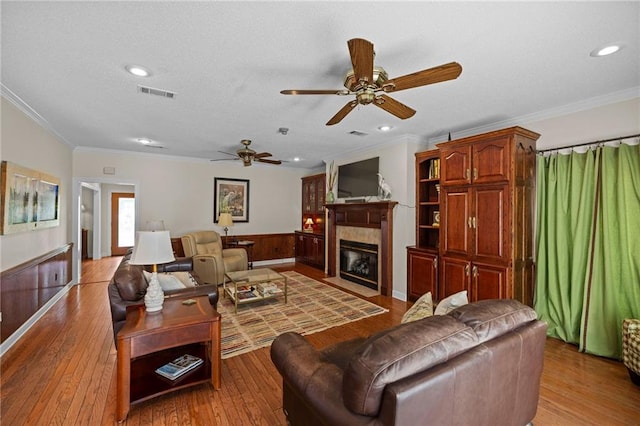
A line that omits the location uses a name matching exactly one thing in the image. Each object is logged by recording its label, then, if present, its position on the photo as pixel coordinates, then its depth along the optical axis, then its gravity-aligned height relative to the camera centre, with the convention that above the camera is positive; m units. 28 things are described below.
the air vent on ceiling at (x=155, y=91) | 2.77 +1.23
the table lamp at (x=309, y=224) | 7.43 -0.25
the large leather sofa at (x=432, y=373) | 1.09 -0.70
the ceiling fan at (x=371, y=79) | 1.72 +0.93
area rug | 3.11 -1.33
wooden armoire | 3.16 +0.00
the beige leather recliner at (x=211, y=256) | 5.04 -0.78
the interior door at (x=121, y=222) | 8.45 -0.22
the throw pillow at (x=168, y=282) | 2.90 -0.70
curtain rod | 2.73 +0.75
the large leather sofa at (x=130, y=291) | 2.48 -0.74
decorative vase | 6.06 +0.36
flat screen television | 5.09 +0.69
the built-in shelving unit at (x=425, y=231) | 4.12 -0.25
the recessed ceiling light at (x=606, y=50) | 2.03 +1.20
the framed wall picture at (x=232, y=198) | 6.74 +0.40
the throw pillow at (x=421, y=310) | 1.92 -0.65
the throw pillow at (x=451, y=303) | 1.83 -0.58
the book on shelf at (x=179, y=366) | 2.18 -1.20
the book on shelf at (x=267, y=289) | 4.14 -1.10
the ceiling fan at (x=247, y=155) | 4.66 +1.00
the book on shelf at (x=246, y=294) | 4.01 -1.14
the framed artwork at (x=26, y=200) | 2.80 +0.17
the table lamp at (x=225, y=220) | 6.23 -0.11
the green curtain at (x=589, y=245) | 2.71 -0.31
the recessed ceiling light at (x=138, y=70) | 2.35 +1.21
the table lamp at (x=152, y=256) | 2.24 -0.33
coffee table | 3.99 -1.10
